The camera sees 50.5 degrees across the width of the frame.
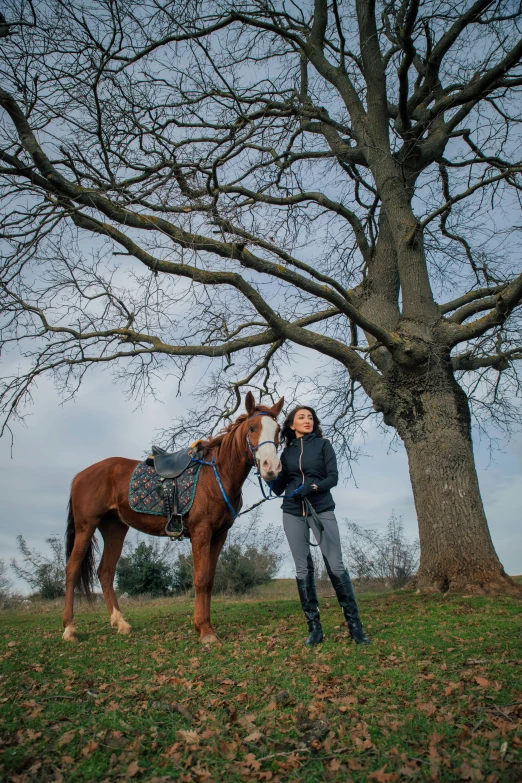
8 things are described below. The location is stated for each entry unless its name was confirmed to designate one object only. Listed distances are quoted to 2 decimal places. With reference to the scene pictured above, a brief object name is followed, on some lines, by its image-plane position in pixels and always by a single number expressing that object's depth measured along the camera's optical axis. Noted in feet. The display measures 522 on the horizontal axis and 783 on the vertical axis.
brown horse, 18.45
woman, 17.28
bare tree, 24.45
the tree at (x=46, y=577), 46.98
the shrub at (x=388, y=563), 41.65
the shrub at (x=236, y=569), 46.03
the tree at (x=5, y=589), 47.96
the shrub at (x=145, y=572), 45.62
